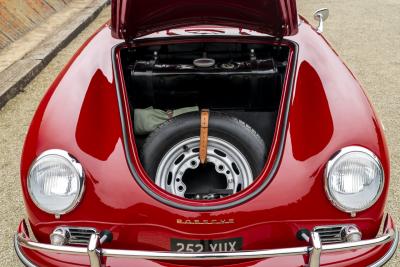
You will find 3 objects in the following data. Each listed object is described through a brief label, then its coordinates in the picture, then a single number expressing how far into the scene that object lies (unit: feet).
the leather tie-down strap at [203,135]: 6.56
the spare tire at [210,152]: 6.67
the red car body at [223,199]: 5.86
